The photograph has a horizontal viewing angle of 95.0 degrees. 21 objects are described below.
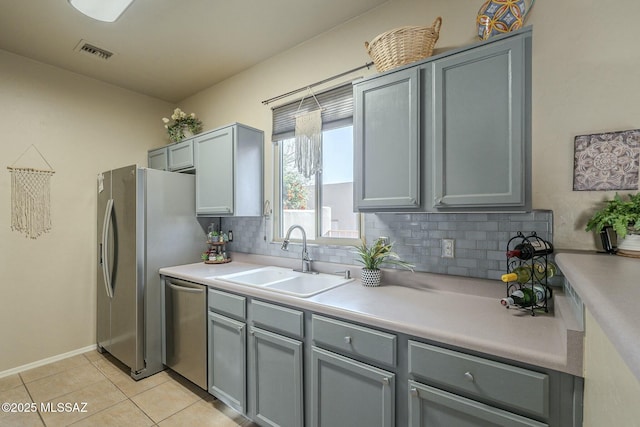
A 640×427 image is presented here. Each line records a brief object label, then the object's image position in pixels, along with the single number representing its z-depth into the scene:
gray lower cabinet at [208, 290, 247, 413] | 1.85
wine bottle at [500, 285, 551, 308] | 1.29
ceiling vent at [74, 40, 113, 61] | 2.46
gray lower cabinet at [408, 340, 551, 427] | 0.96
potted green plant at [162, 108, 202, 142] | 3.13
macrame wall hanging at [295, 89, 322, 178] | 2.38
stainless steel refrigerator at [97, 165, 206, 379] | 2.43
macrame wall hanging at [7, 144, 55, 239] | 2.60
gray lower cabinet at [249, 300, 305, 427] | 1.56
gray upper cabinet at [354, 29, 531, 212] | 1.31
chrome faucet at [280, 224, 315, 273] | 2.31
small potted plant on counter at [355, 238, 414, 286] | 1.84
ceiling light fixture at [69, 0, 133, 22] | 1.83
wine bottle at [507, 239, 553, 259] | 1.28
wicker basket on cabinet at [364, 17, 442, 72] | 1.63
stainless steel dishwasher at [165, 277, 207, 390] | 2.14
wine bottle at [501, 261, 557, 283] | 1.31
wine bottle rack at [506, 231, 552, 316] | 1.29
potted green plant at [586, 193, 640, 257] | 1.13
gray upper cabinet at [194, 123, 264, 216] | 2.56
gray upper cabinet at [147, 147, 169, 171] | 3.21
